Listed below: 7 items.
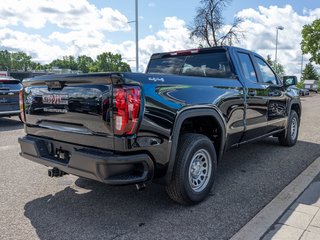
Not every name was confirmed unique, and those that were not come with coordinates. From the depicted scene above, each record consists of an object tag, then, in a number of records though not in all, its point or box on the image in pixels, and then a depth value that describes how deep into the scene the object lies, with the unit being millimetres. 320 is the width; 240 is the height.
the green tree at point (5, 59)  78615
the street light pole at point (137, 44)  16056
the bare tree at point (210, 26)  15511
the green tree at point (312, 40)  40056
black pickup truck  2272
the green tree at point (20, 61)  83774
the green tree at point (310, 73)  63995
